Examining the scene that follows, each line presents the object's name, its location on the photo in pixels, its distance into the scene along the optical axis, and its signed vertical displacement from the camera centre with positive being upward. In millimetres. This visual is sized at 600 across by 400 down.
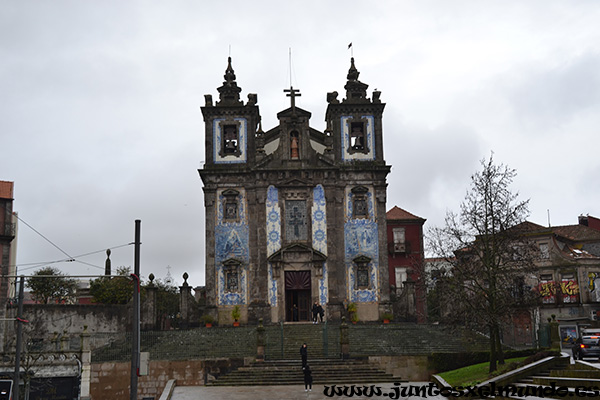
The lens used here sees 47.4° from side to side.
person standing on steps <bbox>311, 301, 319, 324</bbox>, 39406 +247
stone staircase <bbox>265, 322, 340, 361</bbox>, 30500 -1168
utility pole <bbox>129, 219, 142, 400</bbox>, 20547 +87
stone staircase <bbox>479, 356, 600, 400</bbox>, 18406 -2065
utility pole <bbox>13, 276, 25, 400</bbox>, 24286 -331
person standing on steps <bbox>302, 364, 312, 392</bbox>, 24688 -2237
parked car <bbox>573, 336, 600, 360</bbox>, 26125 -1433
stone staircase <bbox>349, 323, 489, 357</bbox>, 30766 -1262
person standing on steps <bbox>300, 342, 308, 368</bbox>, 26312 -1433
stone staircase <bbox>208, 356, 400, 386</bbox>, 27305 -2306
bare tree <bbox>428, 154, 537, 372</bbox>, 25344 +1783
